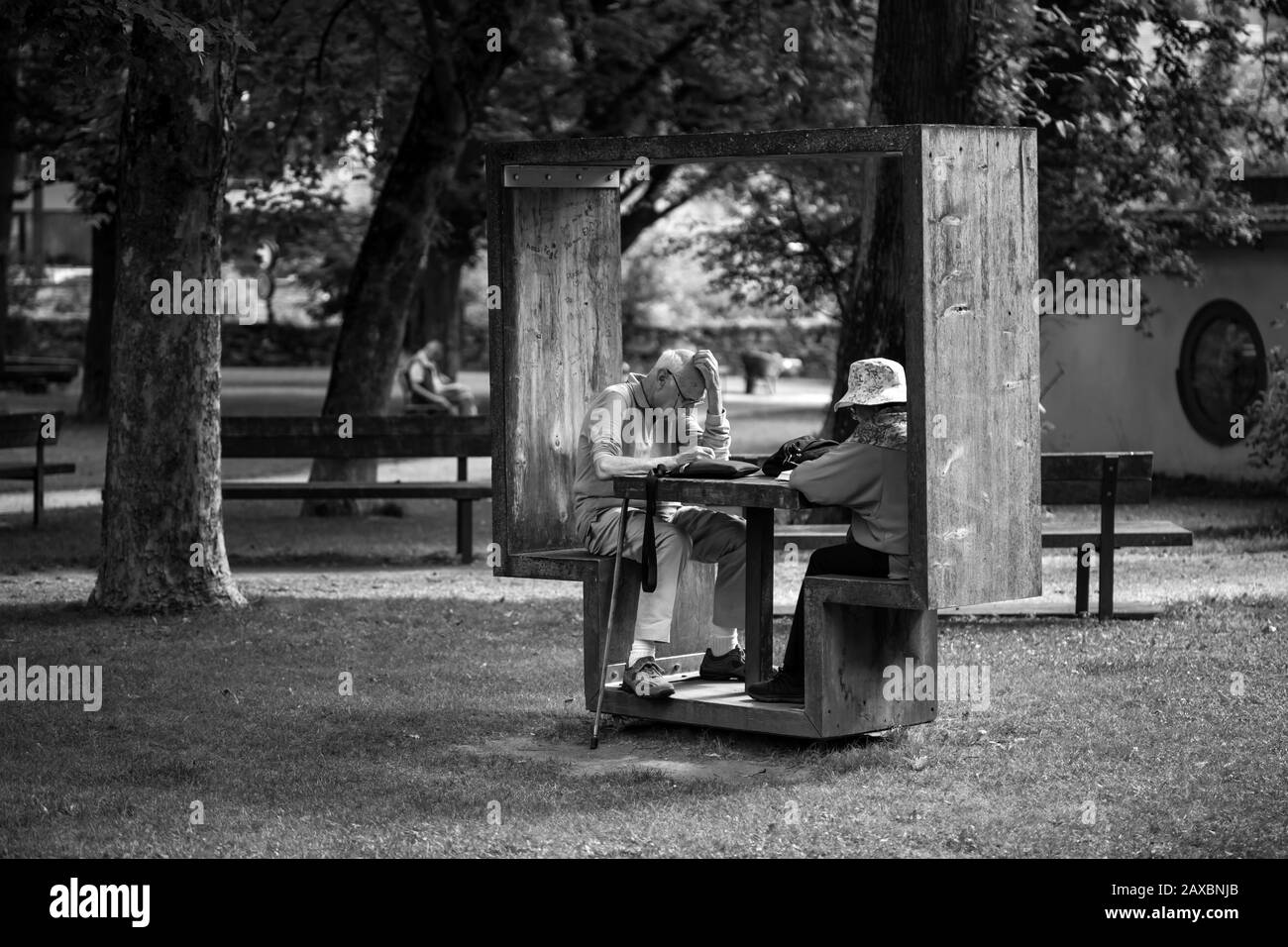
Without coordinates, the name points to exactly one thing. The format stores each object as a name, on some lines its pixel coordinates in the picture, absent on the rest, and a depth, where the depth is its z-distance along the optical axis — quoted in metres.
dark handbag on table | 7.75
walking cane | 7.88
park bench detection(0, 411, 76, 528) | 15.79
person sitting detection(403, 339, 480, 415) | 24.39
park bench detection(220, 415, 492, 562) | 15.06
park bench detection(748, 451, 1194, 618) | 11.27
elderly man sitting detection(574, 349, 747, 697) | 8.07
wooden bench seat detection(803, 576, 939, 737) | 7.44
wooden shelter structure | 7.13
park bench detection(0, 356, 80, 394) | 33.12
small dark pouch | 7.78
